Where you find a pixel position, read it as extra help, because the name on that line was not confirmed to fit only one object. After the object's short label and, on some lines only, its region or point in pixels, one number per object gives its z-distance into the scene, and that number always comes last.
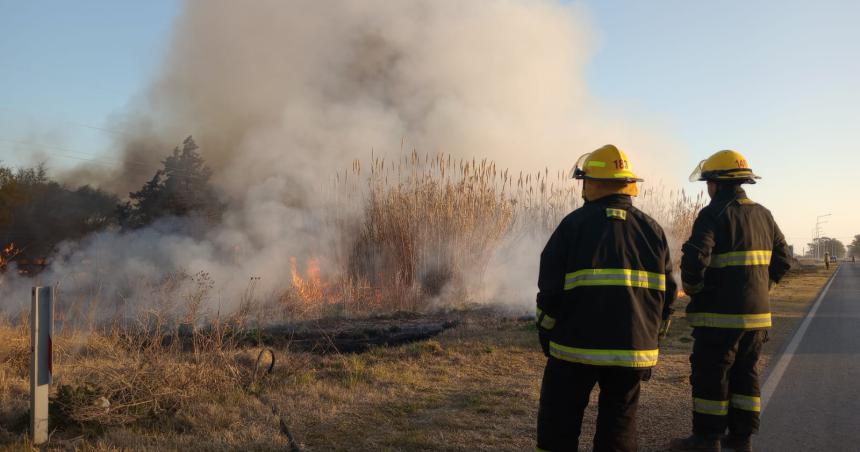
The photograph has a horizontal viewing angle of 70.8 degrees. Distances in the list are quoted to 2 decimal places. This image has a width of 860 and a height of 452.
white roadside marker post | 3.87
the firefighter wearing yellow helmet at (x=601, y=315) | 2.70
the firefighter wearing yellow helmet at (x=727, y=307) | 3.68
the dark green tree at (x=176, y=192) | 18.62
